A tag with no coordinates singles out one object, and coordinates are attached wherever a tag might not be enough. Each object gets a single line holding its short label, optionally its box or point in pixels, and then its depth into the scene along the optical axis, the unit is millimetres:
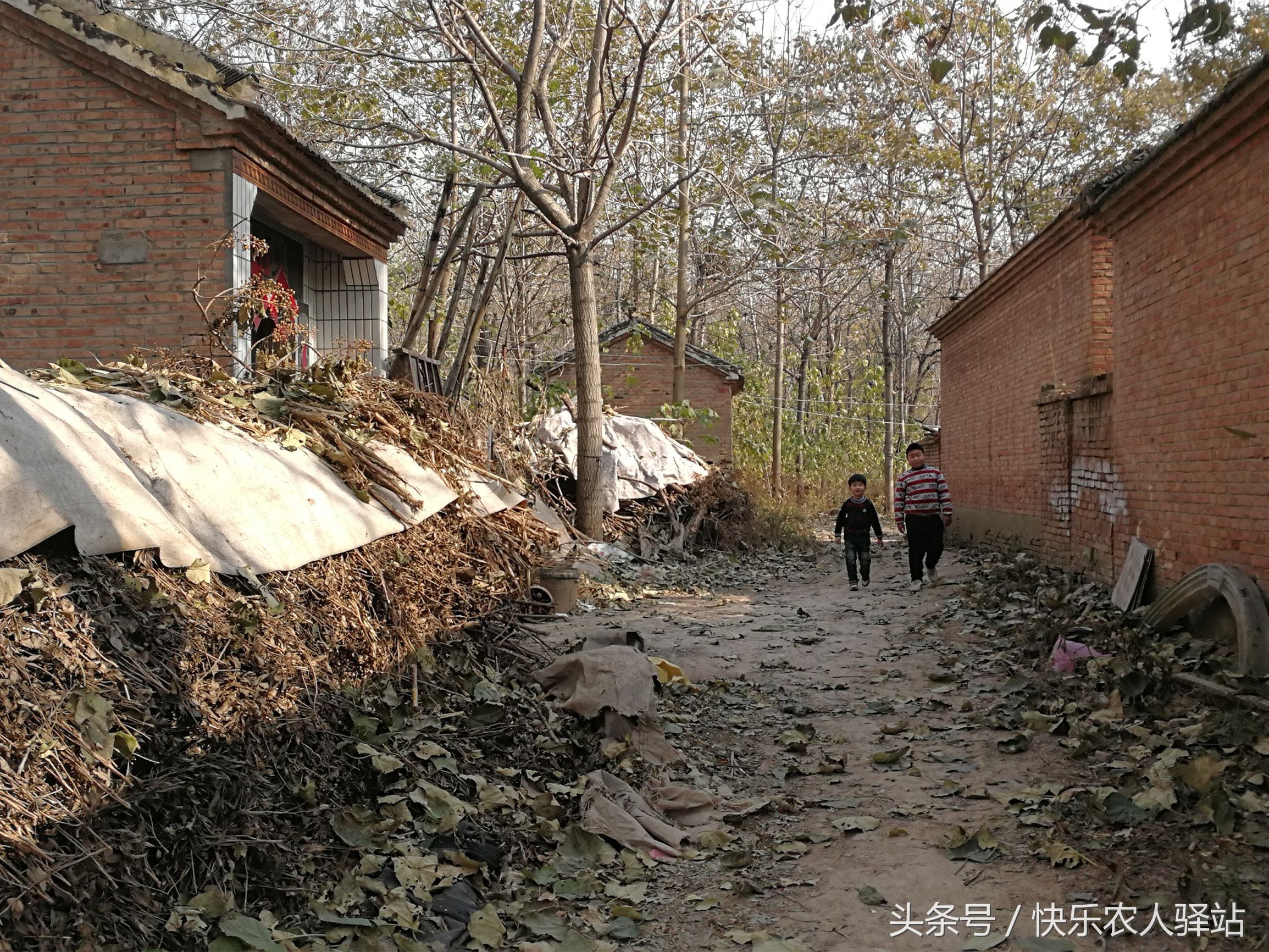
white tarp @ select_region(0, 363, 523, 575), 3455
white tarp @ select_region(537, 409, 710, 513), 15133
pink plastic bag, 7176
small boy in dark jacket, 12891
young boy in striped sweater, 12195
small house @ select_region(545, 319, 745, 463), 26531
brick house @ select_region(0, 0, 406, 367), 9281
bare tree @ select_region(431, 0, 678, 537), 11805
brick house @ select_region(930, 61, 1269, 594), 6562
